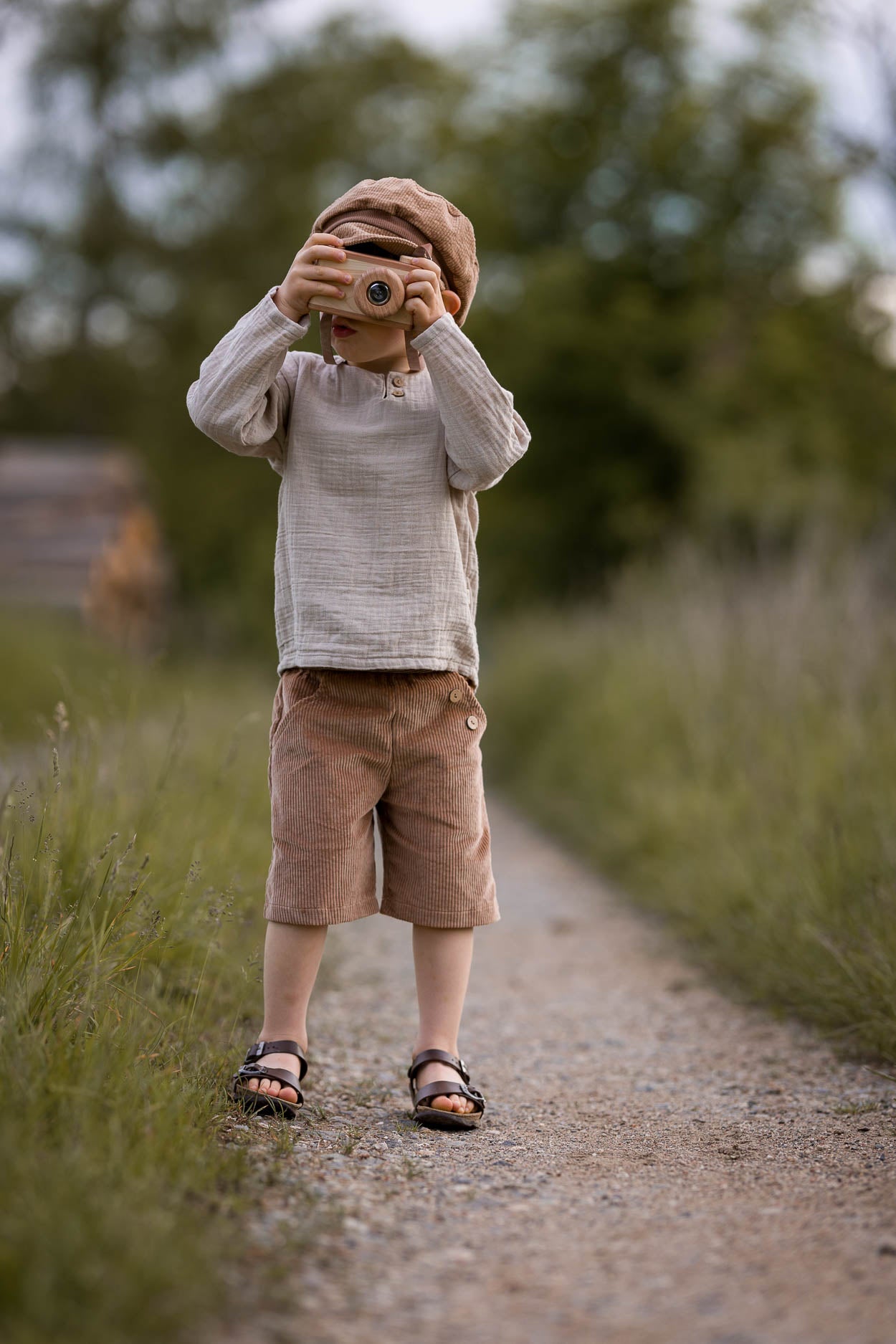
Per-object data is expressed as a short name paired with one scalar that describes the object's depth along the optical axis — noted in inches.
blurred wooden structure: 457.7
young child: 92.7
